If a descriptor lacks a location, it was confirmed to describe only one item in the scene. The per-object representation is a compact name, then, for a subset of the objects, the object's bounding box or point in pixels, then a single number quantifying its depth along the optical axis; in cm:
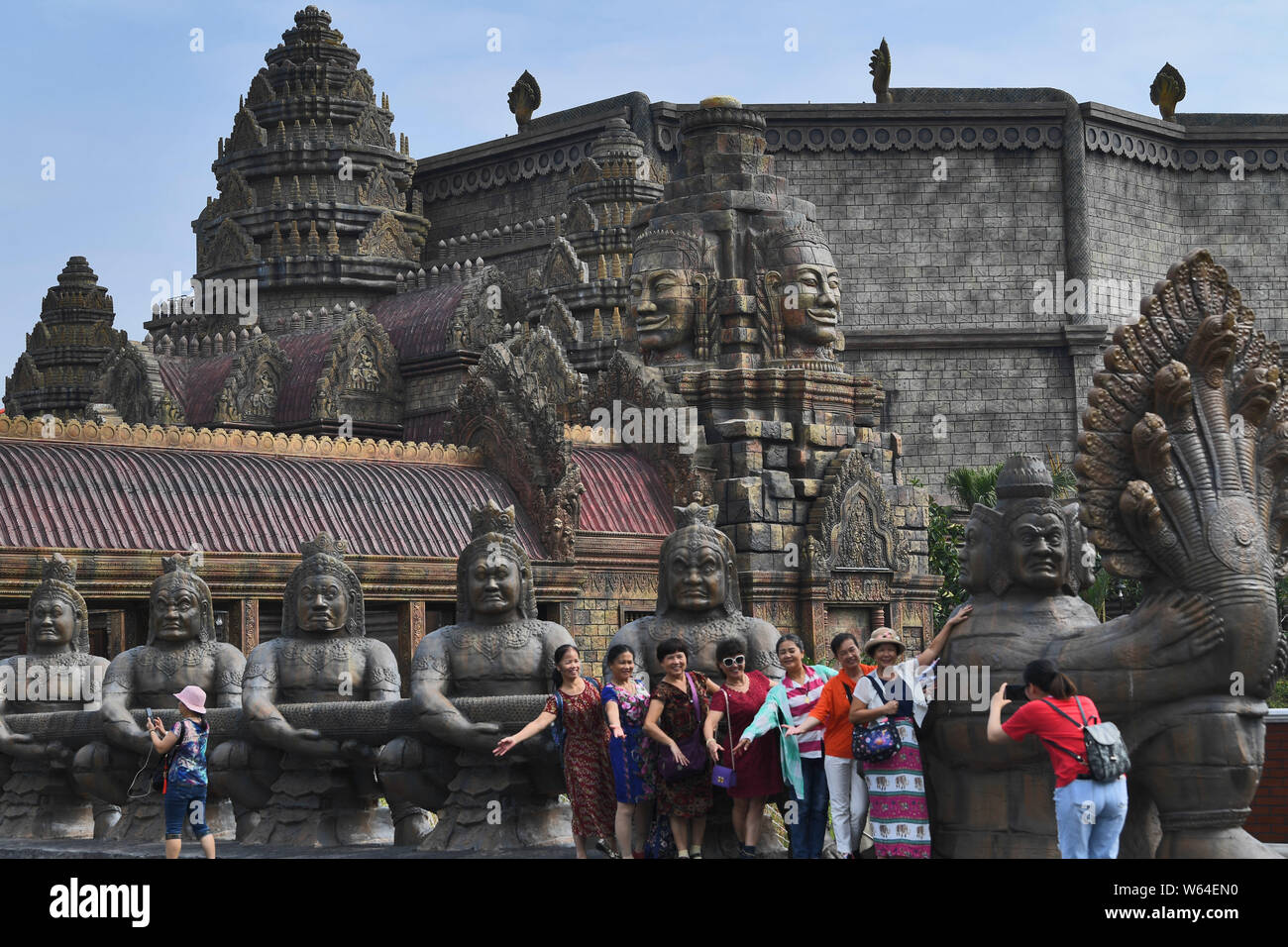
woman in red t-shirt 1093
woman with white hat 1195
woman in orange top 1227
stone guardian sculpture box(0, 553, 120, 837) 1783
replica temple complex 1227
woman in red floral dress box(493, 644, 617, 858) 1294
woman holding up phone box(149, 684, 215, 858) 1388
